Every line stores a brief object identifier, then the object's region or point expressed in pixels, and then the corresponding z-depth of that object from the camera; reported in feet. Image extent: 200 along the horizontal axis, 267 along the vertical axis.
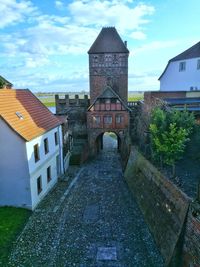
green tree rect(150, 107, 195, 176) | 49.03
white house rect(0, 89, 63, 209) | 54.75
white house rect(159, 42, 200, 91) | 98.63
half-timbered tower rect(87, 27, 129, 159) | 102.42
